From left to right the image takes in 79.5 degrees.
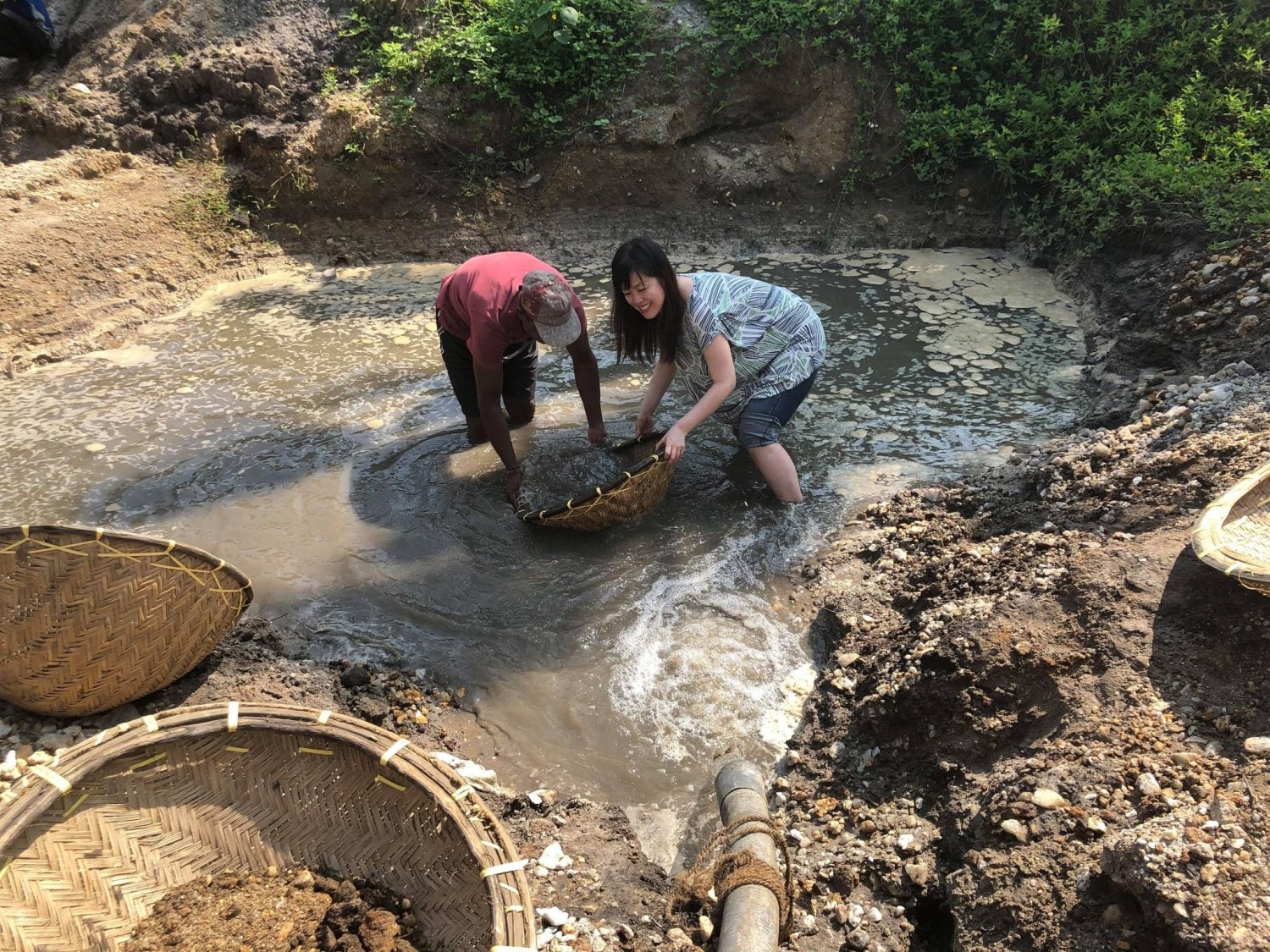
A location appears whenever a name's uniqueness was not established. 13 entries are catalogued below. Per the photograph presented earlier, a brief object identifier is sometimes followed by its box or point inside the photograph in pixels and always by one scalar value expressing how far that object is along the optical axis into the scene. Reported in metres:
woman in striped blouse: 3.13
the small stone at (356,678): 2.87
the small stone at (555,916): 2.00
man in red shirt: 3.13
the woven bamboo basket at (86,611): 2.38
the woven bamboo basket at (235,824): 1.92
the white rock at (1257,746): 1.84
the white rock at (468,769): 2.52
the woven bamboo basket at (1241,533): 2.02
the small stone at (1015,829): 1.91
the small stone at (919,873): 2.03
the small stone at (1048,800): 1.93
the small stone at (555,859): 2.20
